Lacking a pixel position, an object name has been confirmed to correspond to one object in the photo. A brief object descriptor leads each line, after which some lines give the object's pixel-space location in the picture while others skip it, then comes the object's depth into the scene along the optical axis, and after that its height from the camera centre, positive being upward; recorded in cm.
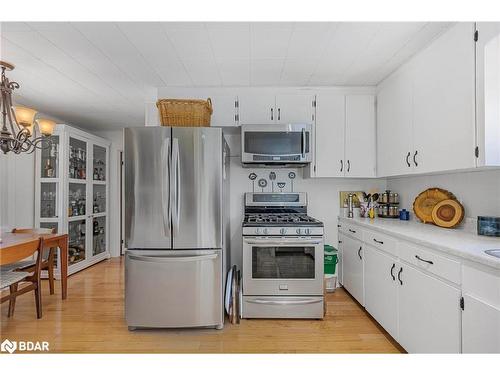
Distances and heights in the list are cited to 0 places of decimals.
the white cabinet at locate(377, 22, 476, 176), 173 +61
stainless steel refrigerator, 224 -30
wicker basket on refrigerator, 251 +71
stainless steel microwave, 283 +47
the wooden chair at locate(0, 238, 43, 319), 234 -78
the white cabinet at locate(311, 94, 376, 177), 301 +56
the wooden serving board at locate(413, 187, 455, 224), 236 -10
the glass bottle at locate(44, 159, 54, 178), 387 +24
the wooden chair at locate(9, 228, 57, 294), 277 -77
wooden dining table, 227 -54
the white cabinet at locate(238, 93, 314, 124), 302 +87
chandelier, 226 +58
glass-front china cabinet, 385 -5
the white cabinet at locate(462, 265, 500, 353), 122 -56
